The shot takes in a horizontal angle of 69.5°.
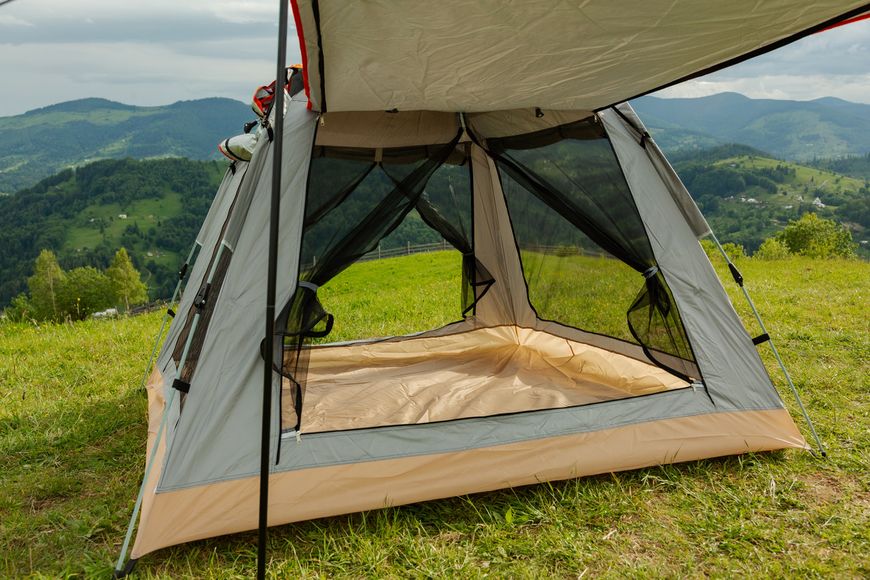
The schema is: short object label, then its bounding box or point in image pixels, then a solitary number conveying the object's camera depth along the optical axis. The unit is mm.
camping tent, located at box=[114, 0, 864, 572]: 2109
